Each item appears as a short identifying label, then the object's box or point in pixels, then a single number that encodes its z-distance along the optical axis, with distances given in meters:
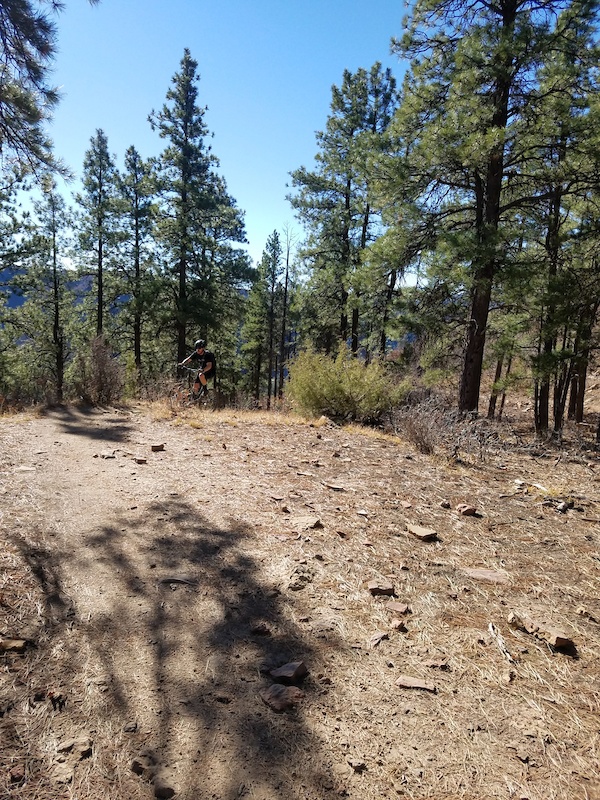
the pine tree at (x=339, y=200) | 15.80
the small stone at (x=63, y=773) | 1.46
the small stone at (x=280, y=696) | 1.78
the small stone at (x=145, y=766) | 1.49
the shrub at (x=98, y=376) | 8.81
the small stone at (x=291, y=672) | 1.91
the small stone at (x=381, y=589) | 2.62
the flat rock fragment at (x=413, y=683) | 1.93
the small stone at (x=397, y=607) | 2.46
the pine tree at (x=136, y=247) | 19.00
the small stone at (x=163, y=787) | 1.43
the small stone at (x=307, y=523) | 3.41
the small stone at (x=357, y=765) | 1.56
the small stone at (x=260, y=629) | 2.21
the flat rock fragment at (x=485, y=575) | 2.83
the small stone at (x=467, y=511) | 3.86
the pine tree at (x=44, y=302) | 19.58
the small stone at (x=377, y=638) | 2.19
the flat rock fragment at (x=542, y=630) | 2.21
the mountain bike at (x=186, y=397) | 9.04
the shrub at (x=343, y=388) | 8.29
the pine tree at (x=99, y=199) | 20.00
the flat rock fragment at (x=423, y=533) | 3.32
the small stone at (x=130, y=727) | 1.64
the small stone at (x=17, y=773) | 1.44
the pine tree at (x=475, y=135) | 7.48
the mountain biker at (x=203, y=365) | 9.78
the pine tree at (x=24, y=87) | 4.23
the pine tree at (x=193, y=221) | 17.70
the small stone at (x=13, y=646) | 1.95
